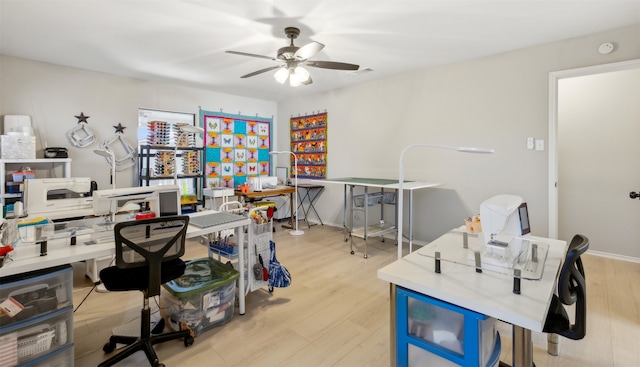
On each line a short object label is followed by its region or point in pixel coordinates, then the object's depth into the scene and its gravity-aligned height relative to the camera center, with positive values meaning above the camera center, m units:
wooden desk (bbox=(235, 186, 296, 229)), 4.43 -0.21
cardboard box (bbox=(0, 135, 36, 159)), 3.07 +0.37
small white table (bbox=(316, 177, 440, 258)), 3.50 -0.07
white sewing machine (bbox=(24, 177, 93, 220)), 2.45 -0.17
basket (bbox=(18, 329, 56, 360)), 1.42 -0.79
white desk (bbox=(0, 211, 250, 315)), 1.37 -0.38
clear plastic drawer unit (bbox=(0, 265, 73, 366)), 1.38 -0.67
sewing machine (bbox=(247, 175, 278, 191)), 4.62 -0.05
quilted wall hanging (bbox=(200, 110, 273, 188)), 4.96 +0.59
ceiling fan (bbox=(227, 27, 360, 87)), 2.44 +1.04
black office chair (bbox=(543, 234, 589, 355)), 1.25 -0.52
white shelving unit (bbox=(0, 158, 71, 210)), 3.11 +0.16
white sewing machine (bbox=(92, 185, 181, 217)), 1.90 -0.12
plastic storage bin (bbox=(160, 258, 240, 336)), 2.01 -0.83
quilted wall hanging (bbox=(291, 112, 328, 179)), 5.18 +0.66
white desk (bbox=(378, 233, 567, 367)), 1.03 -0.43
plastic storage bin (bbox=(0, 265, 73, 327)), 1.40 -0.55
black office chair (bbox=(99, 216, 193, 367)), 1.62 -0.45
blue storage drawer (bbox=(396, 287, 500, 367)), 1.08 -0.61
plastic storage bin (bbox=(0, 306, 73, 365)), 1.39 -0.76
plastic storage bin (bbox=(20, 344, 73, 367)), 1.44 -0.90
